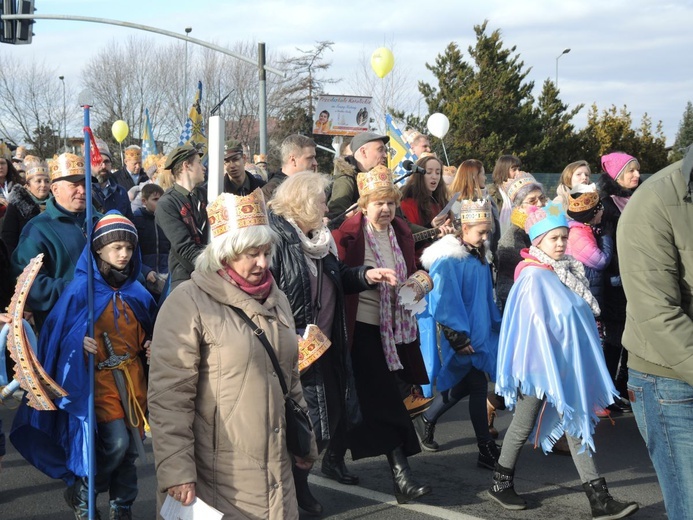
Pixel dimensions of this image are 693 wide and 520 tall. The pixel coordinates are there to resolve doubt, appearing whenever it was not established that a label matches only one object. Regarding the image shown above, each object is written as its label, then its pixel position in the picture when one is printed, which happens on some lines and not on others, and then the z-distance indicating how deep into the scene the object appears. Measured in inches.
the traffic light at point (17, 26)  714.8
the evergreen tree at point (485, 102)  1194.6
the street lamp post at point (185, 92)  1830.7
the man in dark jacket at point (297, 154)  269.1
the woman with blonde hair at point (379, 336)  219.3
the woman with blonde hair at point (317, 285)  196.7
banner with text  1085.8
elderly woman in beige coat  131.3
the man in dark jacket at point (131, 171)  473.1
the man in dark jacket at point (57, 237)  206.5
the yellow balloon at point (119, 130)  900.6
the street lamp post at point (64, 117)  1934.3
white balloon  690.2
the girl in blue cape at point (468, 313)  244.2
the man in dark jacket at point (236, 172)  299.4
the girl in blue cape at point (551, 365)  205.6
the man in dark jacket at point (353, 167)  261.9
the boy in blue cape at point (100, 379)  186.2
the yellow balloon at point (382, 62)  772.6
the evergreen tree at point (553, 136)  1241.4
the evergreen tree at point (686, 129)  2063.6
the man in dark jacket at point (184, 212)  241.8
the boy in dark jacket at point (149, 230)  331.6
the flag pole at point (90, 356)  183.2
